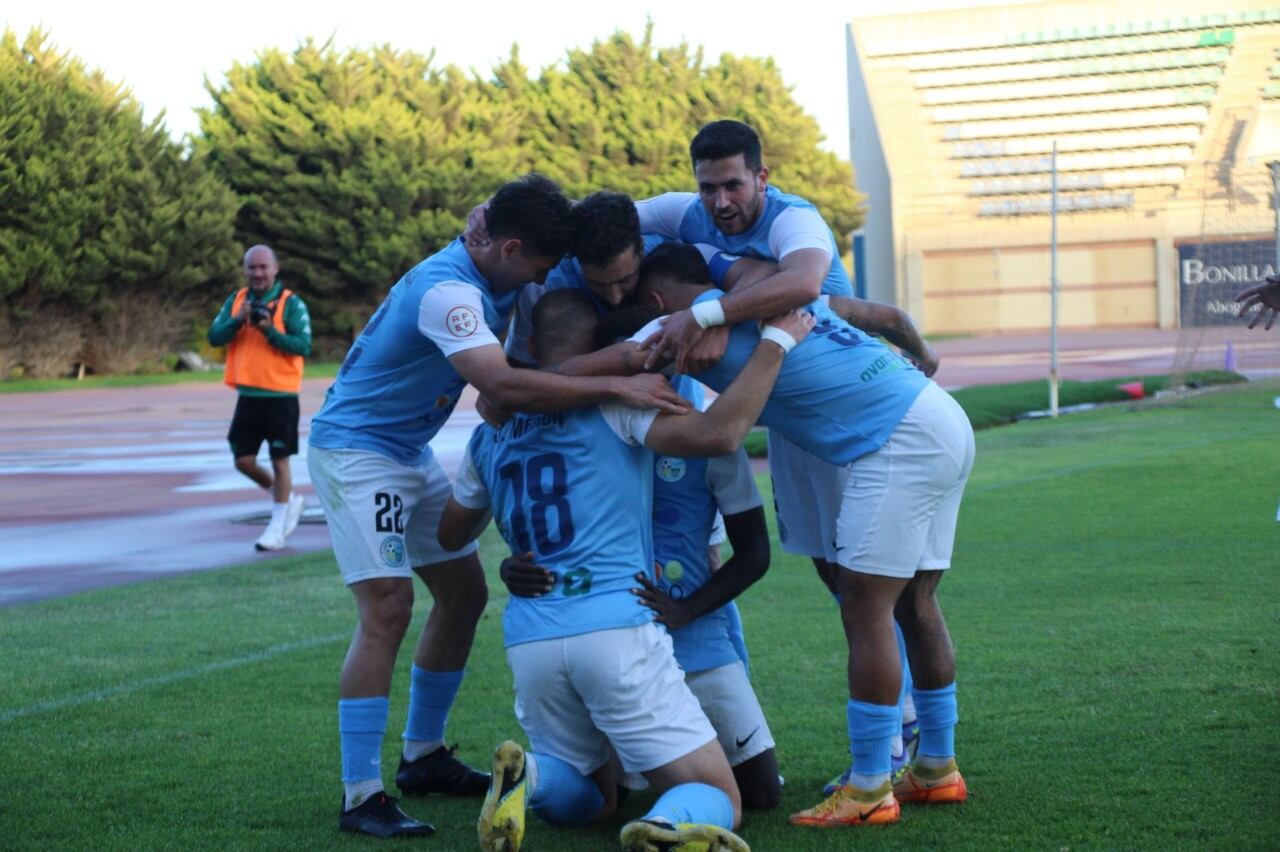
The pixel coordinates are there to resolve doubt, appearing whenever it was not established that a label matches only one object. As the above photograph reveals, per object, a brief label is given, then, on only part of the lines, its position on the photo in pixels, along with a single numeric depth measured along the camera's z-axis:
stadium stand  69.81
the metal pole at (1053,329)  20.61
